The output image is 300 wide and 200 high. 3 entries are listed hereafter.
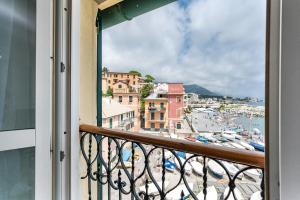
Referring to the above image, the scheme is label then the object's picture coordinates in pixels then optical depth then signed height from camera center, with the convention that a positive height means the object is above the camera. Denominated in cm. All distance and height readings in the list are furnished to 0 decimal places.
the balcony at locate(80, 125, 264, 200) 96 -40
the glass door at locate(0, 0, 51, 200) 119 -3
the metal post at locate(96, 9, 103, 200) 237 +40
